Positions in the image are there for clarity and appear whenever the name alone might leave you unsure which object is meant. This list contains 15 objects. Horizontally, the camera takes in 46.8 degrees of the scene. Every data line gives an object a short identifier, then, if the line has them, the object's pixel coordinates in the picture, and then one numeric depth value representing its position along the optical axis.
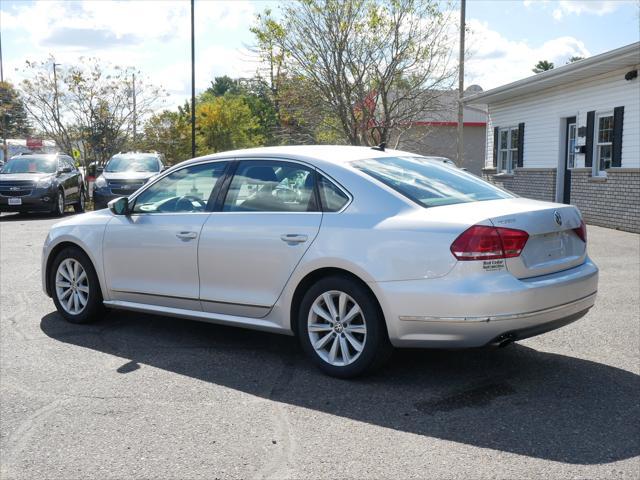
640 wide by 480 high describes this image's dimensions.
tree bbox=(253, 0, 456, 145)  22.59
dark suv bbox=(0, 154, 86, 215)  18.69
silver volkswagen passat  4.50
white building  15.52
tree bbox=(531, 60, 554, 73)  61.94
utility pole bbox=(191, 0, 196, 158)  32.88
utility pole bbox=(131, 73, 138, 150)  31.23
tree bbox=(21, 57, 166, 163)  30.42
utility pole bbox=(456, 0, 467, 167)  23.55
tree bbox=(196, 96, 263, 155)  49.44
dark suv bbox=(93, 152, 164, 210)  19.23
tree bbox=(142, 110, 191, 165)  37.72
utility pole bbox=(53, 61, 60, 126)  30.38
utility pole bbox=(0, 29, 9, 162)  39.60
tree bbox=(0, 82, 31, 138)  34.00
